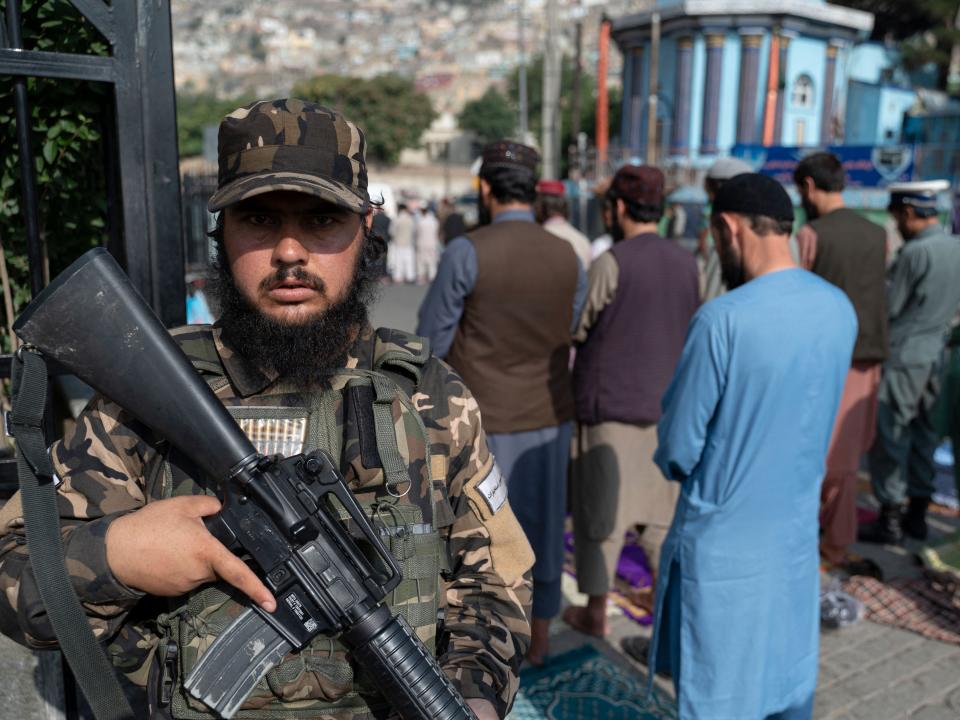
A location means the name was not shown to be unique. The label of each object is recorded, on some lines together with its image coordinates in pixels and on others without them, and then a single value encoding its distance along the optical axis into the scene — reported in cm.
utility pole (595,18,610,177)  2678
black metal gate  171
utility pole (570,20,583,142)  2520
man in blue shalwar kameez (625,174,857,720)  240
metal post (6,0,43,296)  164
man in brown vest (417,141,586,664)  333
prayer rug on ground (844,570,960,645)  380
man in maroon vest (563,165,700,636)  356
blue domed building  2742
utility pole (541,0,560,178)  1516
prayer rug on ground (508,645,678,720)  312
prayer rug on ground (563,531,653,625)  396
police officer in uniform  459
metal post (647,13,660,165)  2672
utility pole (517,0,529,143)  3269
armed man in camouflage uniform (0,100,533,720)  130
